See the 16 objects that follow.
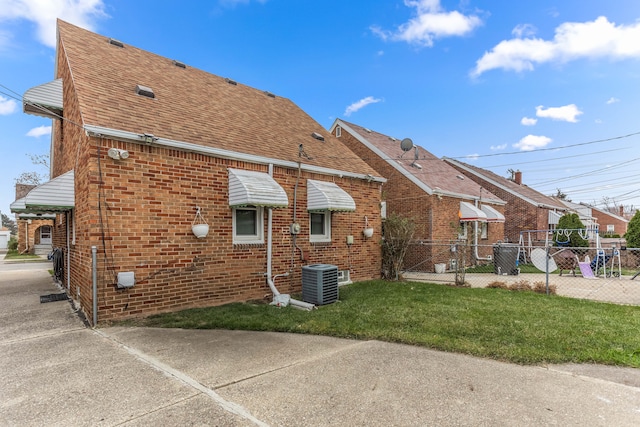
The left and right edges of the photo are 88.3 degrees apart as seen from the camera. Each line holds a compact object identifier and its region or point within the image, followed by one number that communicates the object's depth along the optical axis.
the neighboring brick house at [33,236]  29.75
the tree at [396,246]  11.54
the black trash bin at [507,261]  13.30
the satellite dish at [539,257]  12.67
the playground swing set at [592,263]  12.53
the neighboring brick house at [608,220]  46.38
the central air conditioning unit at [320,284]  7.44
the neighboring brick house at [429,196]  14.45
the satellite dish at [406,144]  16.02
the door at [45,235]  31.77
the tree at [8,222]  69.67
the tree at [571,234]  18.25
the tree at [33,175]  33.00
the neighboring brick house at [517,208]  21.58
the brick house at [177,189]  5.95
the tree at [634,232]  15.99
